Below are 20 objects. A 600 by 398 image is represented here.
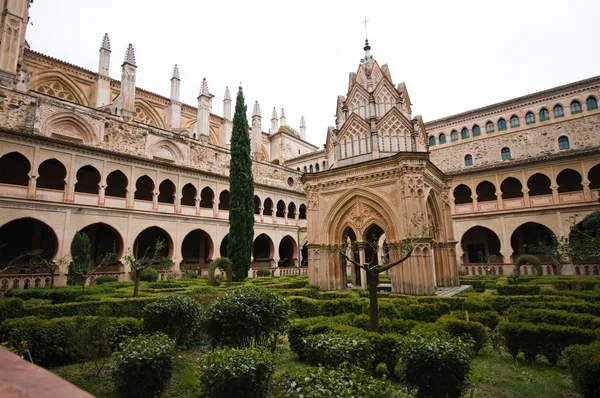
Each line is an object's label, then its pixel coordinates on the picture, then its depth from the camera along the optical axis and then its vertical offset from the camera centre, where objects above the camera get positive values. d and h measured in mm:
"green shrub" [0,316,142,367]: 6688 -1647
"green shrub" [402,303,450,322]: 9516 -1782
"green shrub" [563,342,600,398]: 4480 -1684
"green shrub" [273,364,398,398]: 3367 -1418
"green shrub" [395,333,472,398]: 4512 -1611
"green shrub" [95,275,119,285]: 18672 -1387
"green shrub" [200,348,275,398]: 4355 -1607
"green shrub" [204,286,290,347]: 6469 -1299
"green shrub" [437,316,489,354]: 7250 -1756
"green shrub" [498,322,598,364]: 6383 -1776
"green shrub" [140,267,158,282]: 19844 -1265
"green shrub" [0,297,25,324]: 8231 -1316
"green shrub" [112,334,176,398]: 4871 -1719
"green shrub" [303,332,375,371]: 5105 -1550
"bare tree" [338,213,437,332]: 6641 -651
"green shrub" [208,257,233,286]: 17297 -905
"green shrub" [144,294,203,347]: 7180 -1374
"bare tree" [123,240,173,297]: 11542 -489
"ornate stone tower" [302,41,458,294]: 12961 +2593
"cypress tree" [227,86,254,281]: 21109 +3643
